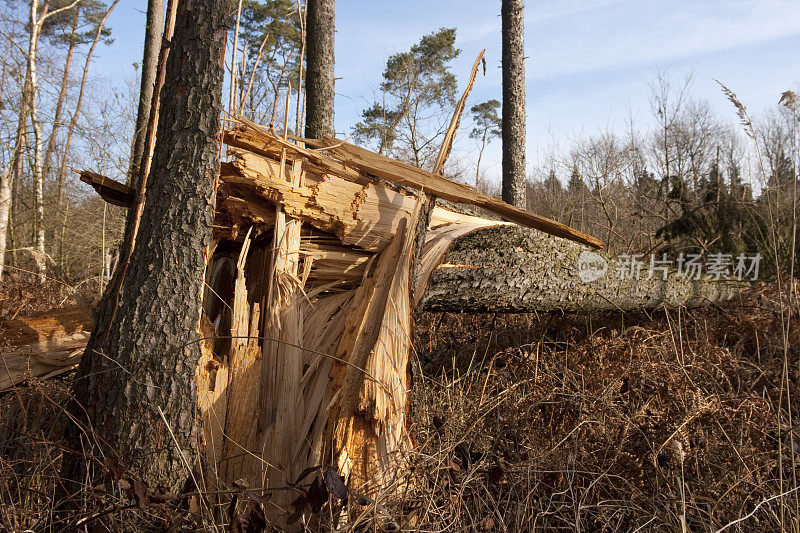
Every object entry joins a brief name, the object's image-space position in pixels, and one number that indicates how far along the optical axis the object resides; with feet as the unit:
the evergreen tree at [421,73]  54.75
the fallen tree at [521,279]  11.34
